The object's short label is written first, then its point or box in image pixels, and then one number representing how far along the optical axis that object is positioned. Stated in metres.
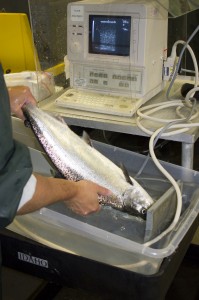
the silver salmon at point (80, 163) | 1.03
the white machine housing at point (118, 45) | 1.37
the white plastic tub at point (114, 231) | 0.88
